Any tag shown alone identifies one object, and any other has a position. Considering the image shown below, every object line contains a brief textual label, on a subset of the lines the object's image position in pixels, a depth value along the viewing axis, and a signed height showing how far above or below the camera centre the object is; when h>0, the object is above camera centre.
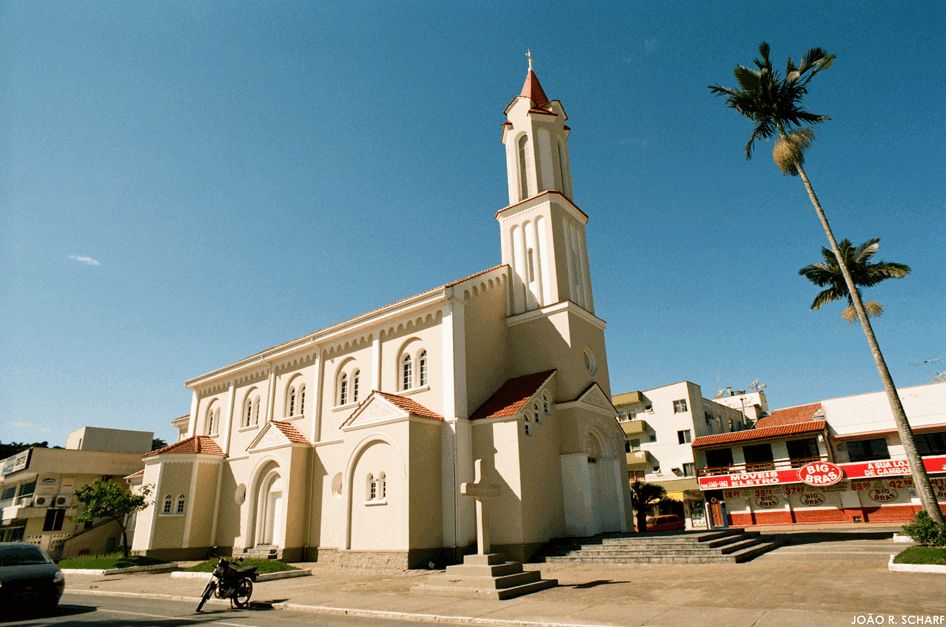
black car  11.30 -0.92
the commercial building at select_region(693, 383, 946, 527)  33.66 +2.08
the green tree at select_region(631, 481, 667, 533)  32.66 +0.60
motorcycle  12.79 -1.31
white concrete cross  14.19 +0.46
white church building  19.55 +3.58
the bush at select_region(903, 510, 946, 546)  14.79 -1.01
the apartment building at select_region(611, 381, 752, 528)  44.19 +6.00
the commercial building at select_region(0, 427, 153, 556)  38.88 +3.47
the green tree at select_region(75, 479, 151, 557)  25.78 +1.32
